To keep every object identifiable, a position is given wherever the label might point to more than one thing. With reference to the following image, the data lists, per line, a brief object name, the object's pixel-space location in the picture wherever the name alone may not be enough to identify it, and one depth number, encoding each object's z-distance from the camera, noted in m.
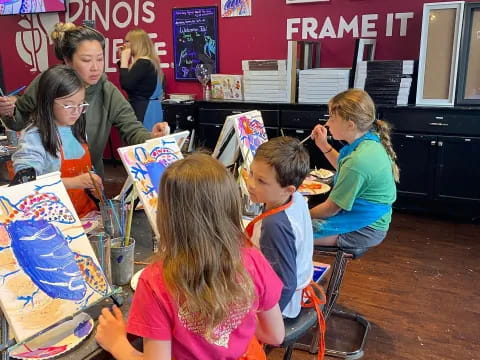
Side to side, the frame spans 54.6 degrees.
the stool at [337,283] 2.08
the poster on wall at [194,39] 4.88
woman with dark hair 1.95
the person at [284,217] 1.34
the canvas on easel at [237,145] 1.98
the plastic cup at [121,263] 1.18
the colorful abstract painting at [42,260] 0.93
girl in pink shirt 0.91
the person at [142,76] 4.11
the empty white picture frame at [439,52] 3.50
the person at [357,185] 2.00
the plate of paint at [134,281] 1.18
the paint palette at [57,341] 0.93
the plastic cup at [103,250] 1.12
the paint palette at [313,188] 2.12
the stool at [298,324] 1.44
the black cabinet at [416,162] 3.70
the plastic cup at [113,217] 1.27
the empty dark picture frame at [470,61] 3.46
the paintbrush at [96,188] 1.35
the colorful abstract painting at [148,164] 1.38
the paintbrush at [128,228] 1.24
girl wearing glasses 1.58
